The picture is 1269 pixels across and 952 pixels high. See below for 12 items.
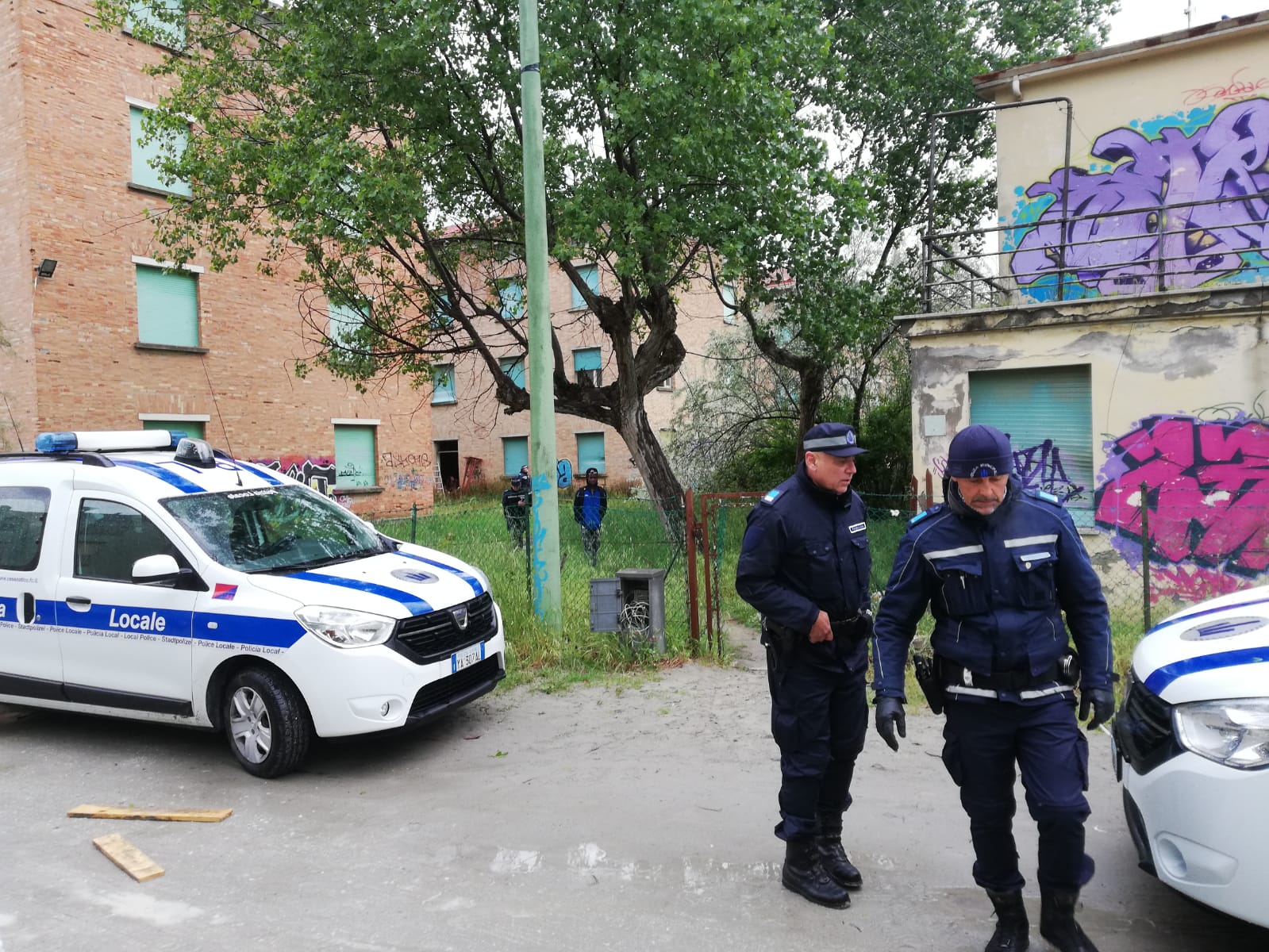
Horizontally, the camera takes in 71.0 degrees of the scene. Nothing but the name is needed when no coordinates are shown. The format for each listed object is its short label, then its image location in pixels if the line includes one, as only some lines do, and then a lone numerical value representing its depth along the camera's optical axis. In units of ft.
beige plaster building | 29.14
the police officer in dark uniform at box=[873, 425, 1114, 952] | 9.30
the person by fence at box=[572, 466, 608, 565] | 39.78
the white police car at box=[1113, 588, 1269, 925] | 8.23
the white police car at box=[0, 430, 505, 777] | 15.67
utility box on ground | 23.41
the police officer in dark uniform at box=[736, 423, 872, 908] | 11.22
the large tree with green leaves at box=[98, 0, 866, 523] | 31.65
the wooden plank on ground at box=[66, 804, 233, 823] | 14.29
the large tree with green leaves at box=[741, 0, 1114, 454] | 41.34
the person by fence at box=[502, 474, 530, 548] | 26.89
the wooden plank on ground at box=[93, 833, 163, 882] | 12.40
